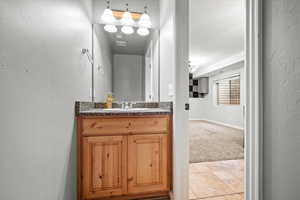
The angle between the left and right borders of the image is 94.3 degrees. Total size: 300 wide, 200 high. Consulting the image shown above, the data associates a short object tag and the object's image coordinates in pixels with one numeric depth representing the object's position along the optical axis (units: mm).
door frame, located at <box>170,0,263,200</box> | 647
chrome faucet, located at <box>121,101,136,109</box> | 2051
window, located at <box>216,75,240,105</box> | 5203
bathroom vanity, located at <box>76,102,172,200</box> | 1341
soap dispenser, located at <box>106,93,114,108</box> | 1941
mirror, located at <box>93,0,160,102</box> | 1950
